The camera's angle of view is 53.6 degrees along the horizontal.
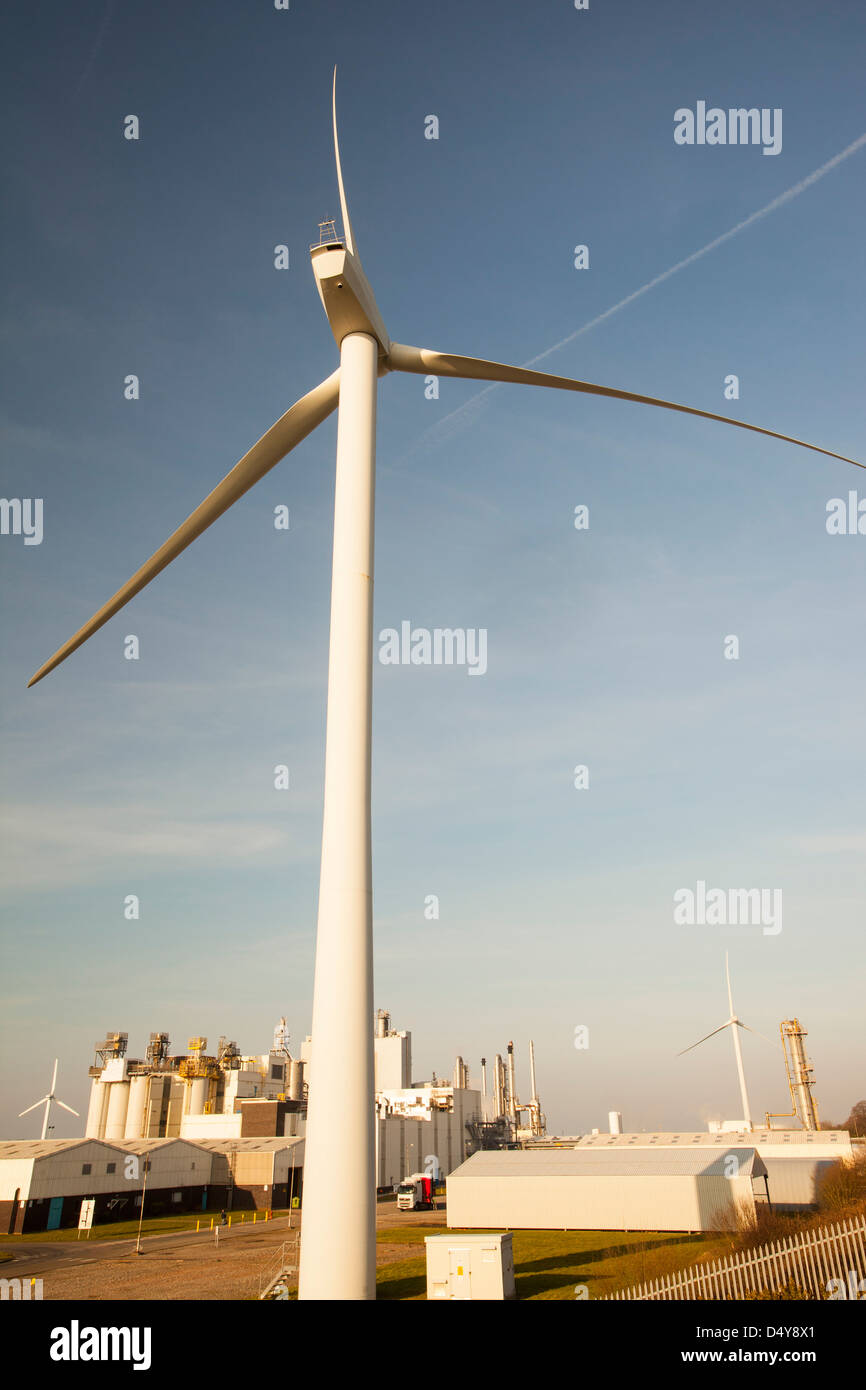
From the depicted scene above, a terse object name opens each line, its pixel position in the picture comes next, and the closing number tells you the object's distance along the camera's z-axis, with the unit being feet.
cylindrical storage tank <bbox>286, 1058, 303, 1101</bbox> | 425.28
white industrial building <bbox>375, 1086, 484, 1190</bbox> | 323.98
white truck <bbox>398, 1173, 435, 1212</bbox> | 237.66
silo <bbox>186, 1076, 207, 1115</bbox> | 369.91
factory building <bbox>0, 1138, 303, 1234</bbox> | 201.87
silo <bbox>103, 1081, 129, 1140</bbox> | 375.45
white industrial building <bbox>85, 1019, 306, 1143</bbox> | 370.12
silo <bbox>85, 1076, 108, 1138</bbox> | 383.65
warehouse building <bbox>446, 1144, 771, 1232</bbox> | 168.45
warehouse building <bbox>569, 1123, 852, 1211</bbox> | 205.26
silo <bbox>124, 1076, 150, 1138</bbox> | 367.66
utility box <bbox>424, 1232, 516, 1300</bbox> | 108.78
